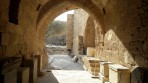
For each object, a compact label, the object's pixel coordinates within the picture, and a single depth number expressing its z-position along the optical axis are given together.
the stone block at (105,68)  3.15
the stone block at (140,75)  1.81
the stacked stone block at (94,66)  4.08
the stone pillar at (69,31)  10.62
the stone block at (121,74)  2.32
